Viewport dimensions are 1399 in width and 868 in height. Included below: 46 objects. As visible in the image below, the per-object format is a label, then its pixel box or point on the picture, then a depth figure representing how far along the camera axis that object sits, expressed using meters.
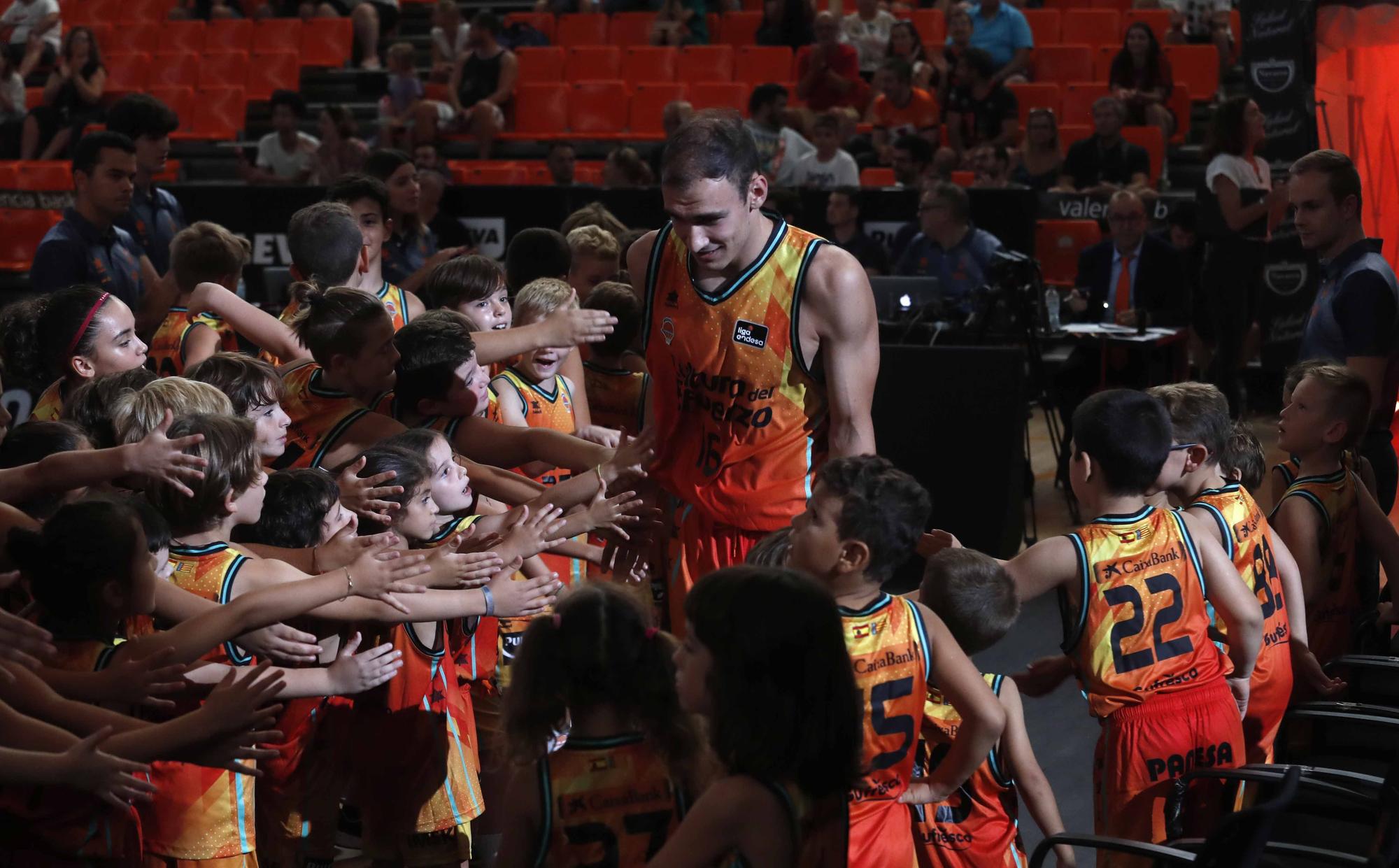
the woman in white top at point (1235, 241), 9.80
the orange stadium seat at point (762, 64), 14.71
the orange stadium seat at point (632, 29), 16.08
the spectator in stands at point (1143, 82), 12.54
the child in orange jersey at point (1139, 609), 3.51
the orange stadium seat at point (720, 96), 14.23
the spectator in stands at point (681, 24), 15.38
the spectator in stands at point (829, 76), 13.63
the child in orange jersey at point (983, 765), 3.31
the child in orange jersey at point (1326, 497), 4.41
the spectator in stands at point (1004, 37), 13.63
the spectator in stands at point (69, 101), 15.17
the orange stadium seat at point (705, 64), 14.94
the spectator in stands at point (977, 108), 12.79
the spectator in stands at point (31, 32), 16.56
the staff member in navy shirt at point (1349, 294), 5.12
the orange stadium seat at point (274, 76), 16.72
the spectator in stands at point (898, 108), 12.97
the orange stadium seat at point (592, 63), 15.52
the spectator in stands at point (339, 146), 12.45
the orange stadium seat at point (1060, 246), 11.05
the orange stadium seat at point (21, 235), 12.57
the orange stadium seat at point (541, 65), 15.58
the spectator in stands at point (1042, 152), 11.45
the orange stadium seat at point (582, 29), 16.19
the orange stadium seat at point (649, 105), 14.60
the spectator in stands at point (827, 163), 11.65
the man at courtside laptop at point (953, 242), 9.43
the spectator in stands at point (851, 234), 9.95
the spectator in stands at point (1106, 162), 11.30
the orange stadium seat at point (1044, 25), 14.67
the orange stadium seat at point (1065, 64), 13.86
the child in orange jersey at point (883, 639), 2.93
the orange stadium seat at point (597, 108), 14.91
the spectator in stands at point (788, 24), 14.94
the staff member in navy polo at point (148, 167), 7.48
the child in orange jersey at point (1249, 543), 3.97
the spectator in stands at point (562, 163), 11.68
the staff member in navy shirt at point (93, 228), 6.48
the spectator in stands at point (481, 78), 14.90
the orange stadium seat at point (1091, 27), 14.35
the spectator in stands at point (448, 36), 15.84
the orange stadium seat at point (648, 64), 15.22
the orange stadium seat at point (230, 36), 17.25
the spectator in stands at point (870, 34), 14.31
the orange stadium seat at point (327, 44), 16.91
